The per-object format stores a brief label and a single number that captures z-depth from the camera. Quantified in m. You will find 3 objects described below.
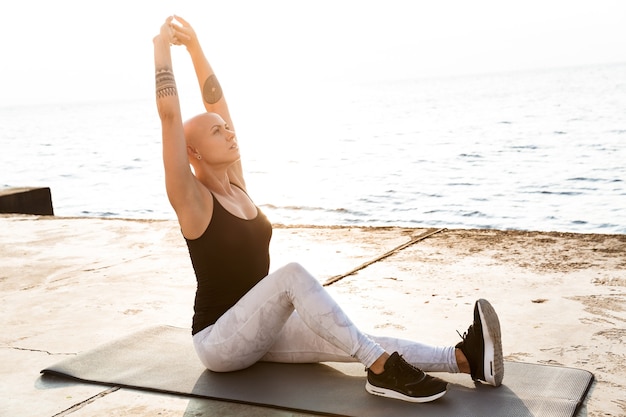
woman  2.96
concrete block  9.59
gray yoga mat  2.88
